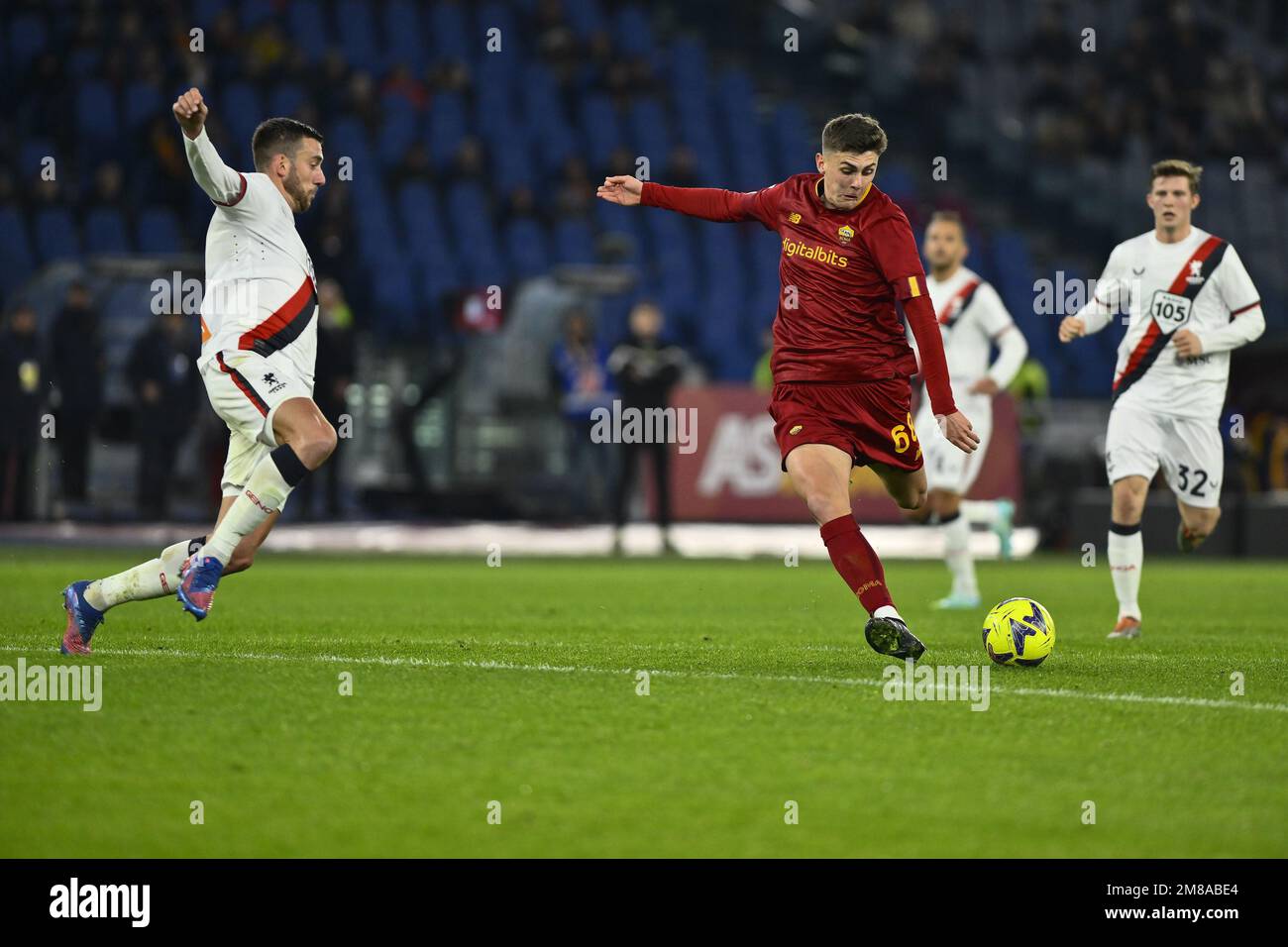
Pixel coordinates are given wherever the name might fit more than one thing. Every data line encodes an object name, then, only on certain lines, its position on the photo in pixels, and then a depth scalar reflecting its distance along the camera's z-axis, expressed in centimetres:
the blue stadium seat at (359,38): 2506
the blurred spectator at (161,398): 1795
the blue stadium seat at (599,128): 2466
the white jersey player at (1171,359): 911
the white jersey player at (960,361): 1087
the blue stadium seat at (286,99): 2281
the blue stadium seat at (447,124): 2427
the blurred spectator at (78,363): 1781
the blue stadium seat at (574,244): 2331
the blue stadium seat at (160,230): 2156
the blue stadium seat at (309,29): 2466
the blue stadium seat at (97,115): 2244
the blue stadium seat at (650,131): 2467
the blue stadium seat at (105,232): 2152
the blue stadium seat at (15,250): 2077
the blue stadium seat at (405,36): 2530
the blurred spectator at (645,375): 1742
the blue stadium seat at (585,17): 2598
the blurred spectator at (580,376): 1891
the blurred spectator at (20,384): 1773
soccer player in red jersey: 716
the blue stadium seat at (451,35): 2531
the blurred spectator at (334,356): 1777
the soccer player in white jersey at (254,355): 690
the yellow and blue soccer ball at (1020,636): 726
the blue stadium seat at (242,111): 2242
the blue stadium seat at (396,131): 2366
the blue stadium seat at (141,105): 2242
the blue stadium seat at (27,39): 2330
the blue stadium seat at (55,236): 2136
